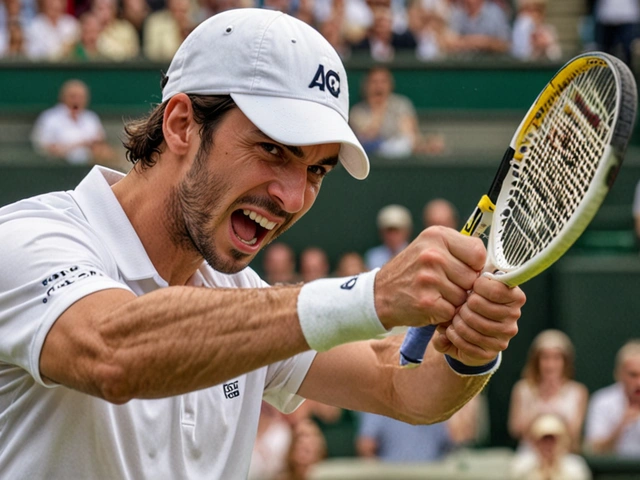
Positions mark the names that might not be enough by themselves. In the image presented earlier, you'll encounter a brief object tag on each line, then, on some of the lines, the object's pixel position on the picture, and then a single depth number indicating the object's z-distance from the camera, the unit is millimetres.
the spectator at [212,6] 12664
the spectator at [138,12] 12539
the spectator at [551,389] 8992
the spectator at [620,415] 8695
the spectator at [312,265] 10586
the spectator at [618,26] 13555
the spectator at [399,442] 8914
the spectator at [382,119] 11422
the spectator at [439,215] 10484
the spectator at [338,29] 12070
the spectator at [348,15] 12539
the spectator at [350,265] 10430
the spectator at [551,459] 8203
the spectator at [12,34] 12258
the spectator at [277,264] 10562
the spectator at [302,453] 8227
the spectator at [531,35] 13336
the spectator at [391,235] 10484
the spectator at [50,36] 12305
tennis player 2670
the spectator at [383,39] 12648
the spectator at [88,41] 12234
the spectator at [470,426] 9180
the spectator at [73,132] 11203
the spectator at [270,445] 8398
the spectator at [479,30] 13336
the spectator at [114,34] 12375
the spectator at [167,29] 12328
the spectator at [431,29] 13305
